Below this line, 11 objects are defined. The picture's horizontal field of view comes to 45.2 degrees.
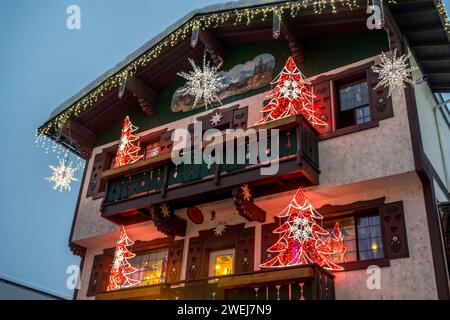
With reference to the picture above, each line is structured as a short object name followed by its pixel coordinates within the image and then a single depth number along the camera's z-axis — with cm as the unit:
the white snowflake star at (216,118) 1678
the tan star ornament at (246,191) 1388
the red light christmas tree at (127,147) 1806
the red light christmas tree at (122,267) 1617
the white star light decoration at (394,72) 1349
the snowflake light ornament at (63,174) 1888
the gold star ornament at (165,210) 1529
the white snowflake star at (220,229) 1512
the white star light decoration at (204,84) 1739
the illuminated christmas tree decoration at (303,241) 1277
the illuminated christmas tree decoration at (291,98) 1452
